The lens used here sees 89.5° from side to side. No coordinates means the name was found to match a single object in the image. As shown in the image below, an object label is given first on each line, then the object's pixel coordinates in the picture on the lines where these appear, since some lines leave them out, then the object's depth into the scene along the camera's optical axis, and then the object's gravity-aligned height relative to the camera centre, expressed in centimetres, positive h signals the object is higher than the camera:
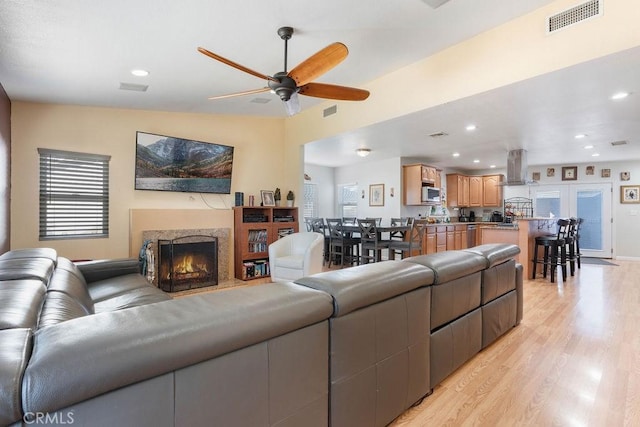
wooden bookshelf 525 -40
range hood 635 +90
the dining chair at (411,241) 575 -54
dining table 586 -31
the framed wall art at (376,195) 801 +45
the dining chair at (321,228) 659 -33
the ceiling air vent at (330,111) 495 +160
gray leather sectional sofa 76 -44
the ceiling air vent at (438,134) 505 +125
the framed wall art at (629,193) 766 +47
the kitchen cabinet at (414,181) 741 +74
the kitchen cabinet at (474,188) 909 +70
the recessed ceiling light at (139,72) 328 +144
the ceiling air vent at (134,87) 362 +144
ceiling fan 238 +115
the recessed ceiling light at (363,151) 634 +123
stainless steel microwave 749 +43
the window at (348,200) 883 +35
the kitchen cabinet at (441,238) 729 -58
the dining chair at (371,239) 587 -50
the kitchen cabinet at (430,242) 694 -65
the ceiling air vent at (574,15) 250 +159
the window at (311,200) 886 +35
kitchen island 558 -39
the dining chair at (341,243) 638 -60
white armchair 442 -63
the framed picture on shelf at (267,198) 561 +25
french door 801 +13
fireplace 461 -75
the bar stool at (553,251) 538 -66
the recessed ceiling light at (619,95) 332 +123
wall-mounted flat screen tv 457 +72
